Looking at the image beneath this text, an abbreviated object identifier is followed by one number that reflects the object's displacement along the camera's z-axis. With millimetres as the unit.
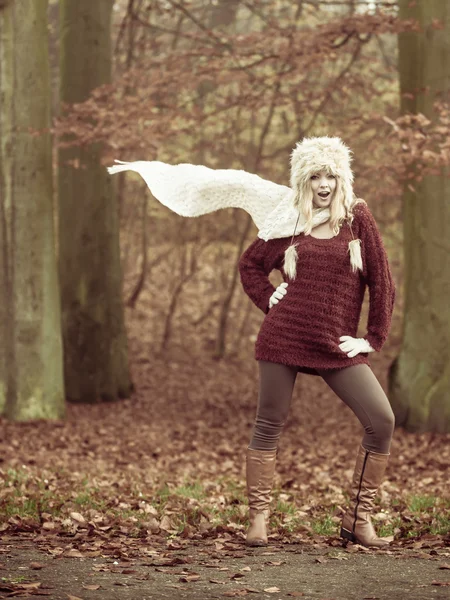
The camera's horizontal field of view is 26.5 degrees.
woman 5359
